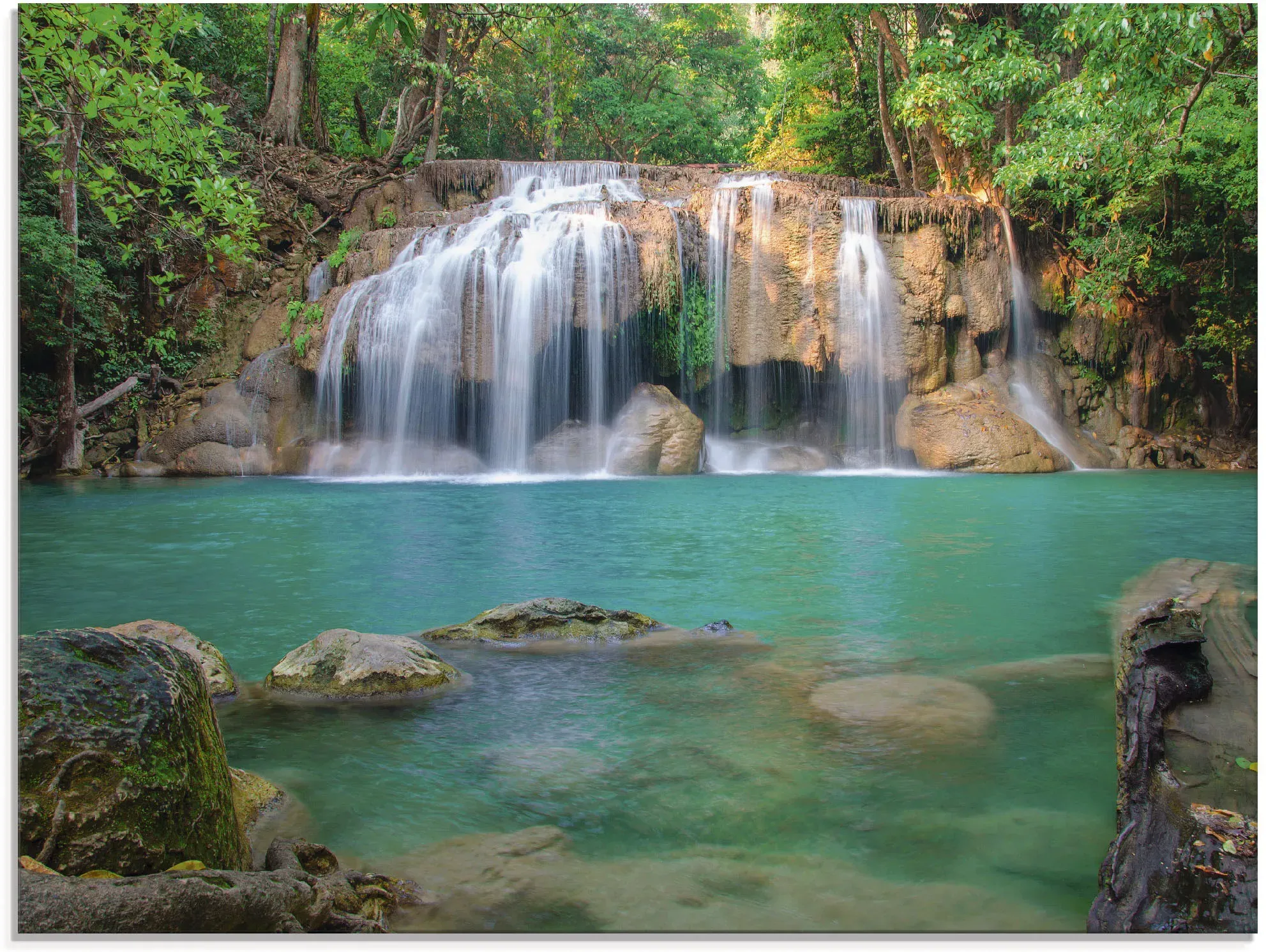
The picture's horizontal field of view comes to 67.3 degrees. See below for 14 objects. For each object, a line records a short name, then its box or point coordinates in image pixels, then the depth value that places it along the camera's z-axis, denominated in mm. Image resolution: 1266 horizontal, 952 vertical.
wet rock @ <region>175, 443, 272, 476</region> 15586
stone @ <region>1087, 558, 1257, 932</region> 2080
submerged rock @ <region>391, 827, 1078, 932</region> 2373
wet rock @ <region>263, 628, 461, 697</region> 4223
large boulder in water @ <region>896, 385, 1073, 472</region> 15883
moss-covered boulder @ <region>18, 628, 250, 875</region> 2189
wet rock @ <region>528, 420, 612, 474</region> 16000
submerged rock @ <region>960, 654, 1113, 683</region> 4418
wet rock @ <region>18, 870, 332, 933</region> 1826
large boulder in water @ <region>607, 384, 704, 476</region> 15625
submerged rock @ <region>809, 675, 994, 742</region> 3682
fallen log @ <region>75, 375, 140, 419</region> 15602
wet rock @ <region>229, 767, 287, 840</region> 2926
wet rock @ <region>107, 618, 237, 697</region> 4195
